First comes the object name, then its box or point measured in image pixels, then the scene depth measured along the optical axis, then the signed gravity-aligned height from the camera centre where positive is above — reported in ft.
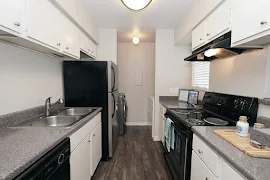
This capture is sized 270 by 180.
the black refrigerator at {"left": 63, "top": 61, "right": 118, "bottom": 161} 8.14 -0.10
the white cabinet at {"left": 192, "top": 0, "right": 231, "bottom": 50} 4.91 +2.12
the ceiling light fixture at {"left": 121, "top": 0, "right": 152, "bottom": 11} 5.75 +2.94
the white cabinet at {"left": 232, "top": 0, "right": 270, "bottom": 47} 3.37 +1.47
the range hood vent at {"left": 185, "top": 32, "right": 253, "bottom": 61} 4.83 +1.24
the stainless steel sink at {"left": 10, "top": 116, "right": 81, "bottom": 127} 5.10 -1.45
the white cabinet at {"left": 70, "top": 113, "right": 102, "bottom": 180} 4.81 -2.49
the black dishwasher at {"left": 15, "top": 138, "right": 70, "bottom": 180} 2.76 -1.72
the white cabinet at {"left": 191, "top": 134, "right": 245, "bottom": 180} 3.01 -1.82
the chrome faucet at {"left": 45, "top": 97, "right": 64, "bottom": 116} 6.22 -1.01
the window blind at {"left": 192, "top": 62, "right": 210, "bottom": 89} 8.89 +0.57
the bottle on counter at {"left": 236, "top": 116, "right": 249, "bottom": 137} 3.81 -1.05
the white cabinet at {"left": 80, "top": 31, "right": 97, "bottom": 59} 8.03 +2.09
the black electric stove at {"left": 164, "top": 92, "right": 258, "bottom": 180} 4.99 -1.29
